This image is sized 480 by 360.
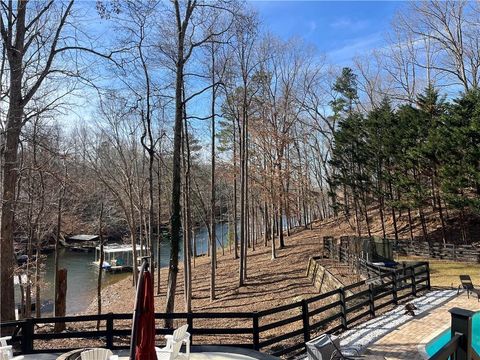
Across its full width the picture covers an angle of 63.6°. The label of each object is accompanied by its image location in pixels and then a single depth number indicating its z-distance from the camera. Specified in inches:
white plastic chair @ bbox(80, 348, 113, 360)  205.6
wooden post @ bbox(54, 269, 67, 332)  629.9
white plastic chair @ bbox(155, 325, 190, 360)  227.1
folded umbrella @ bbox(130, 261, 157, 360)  167.2
